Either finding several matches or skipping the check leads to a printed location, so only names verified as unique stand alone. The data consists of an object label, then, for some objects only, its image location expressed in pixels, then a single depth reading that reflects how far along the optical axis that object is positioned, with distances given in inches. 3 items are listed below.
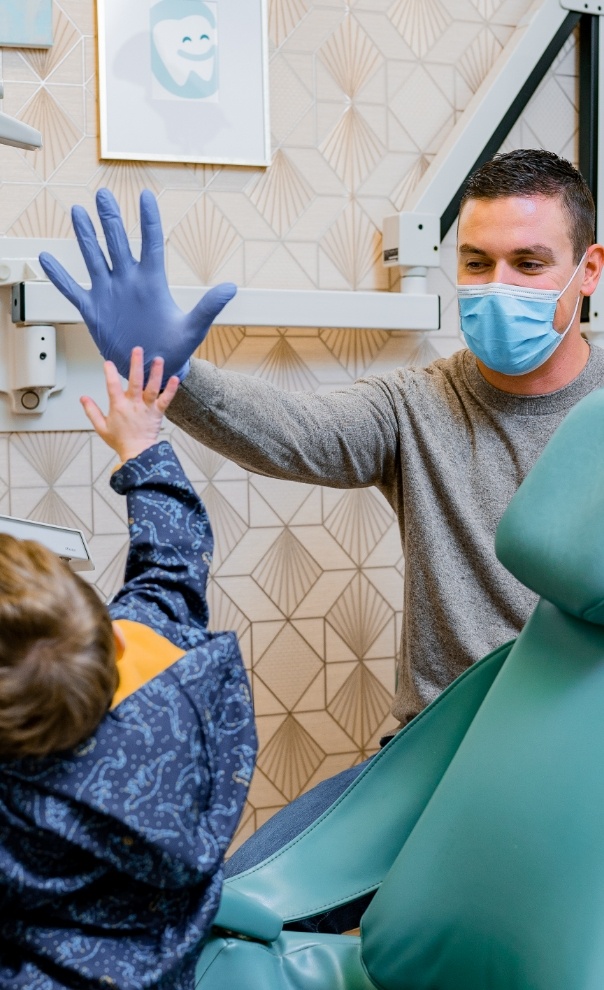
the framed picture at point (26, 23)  71.6
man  59.5
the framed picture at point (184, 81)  74.3
